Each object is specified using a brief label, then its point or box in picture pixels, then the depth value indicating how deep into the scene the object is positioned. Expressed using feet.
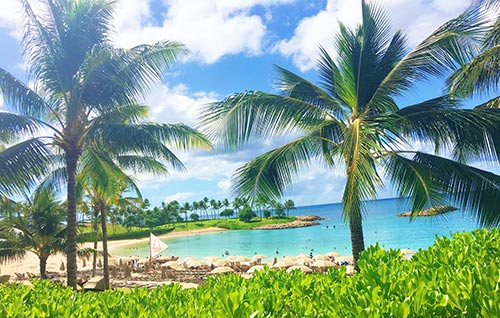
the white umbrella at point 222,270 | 68.23
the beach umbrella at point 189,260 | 82.76
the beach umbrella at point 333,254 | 81.06
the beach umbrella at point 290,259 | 72.08
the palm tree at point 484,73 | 29.55
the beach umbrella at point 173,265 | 80.50
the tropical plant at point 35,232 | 52.95
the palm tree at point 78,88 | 31.83
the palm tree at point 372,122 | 21.22
